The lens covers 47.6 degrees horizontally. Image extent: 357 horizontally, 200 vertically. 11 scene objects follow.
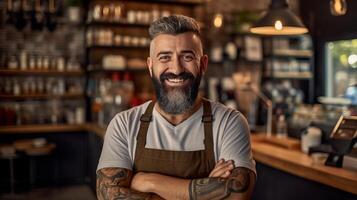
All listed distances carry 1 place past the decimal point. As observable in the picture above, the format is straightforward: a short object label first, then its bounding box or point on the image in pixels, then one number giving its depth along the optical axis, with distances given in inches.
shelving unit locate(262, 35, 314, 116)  271.4
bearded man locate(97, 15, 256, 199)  68.8
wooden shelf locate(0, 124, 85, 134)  218.7
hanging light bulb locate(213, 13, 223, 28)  186.1
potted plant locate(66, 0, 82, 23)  232.4
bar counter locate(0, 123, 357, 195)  96.0
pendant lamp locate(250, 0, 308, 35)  122.3
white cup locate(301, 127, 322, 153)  125.3
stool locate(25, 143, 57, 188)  204.2
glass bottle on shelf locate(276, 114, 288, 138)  149.6
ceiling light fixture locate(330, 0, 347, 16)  125.5
